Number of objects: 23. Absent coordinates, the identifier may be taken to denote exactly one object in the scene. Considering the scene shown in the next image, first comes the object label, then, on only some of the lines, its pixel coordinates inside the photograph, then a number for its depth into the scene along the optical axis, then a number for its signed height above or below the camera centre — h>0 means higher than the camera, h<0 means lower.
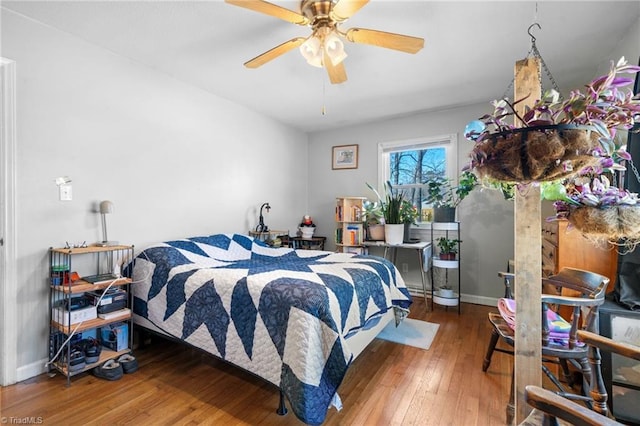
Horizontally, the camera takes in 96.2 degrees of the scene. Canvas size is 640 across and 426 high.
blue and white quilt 1.50 -0.62
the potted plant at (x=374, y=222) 3.67 -0.14
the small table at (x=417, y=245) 3.34 -0.41
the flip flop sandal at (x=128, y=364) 2.05 -1.10
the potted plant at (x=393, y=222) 3.46 -0.13
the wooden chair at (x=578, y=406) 0.74 -0.53
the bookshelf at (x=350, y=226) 3.78 -0.20
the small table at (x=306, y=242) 4.16 -0.46
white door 1.87 -0.07
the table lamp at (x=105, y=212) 2.21 -0.01
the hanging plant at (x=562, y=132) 0.77 +0.22
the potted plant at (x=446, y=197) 3.18 +0.17
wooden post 0.99 -0.23
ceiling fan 1.53 +1.06
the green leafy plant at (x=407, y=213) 3.57 -0.02
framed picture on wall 4.34 +0.84
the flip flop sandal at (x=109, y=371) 1.96 -1.10
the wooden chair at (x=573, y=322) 1.47 -0.59
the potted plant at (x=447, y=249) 3.28 -0.44
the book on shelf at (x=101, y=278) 2.05 -0.49
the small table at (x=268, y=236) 3.63 -0.33
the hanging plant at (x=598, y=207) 1.05 +0.02
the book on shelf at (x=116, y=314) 2.08 -0.76
